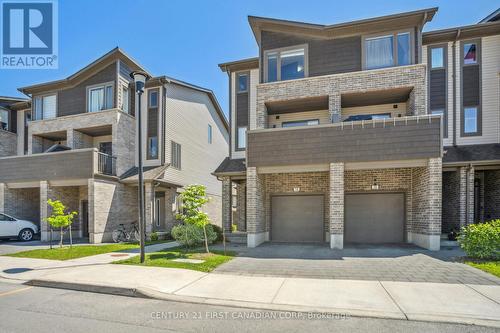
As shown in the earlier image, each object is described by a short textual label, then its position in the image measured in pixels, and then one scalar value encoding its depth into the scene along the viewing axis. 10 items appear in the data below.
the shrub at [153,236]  14.65
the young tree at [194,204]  9.69
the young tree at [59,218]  10.95
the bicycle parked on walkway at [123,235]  14.31
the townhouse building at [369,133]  10.77
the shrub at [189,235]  11.05
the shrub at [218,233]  13.08
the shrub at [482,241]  8.36
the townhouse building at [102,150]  14.76
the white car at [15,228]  14.40
